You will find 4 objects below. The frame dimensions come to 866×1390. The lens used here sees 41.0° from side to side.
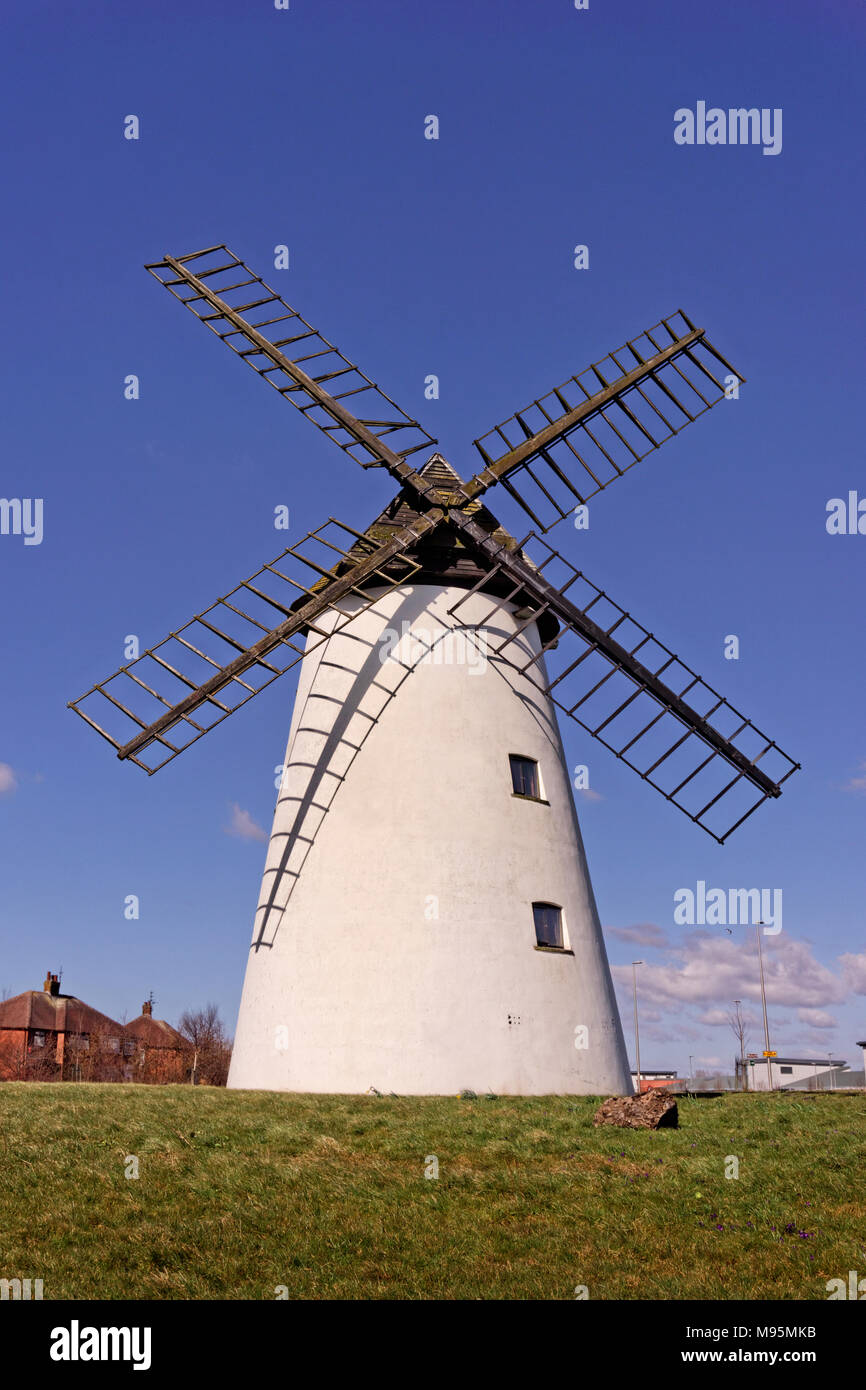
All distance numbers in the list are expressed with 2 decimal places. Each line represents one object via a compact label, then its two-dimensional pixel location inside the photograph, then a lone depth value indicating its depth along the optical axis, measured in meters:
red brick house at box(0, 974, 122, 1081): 58.25
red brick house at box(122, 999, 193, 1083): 61.53
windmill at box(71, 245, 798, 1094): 17.78
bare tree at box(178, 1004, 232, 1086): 61.88
